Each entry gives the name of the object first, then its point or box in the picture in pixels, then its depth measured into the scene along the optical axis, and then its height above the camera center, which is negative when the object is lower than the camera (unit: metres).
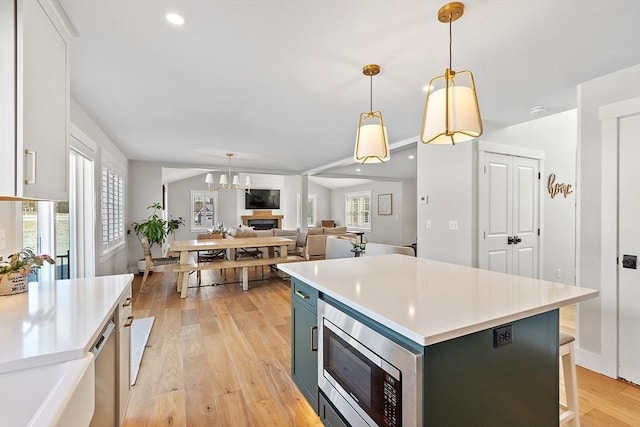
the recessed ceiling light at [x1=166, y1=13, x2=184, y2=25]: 1.66 +1.09
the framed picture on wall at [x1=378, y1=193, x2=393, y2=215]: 10.40 +0.27
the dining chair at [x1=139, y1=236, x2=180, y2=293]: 4.69 -0.82
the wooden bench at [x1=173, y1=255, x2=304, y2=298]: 4.46 -0.86
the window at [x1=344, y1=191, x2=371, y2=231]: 11.44 +0.07
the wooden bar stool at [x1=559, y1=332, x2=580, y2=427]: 1.58 -0.94
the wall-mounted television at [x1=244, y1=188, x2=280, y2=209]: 10.88 +0.46
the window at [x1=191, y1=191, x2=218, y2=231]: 10.31 +0.06
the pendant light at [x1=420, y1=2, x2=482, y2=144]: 1.51 +0.52
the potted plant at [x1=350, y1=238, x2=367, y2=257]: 3.99 -0.49
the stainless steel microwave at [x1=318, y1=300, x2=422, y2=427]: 1.04 -0.67
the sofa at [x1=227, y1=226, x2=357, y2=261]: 6.37 -0.65
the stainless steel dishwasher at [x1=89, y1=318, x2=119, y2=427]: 1.24 -0.76
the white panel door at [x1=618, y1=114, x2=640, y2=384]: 2.19 -0.25
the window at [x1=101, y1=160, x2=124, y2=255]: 4.27 +0.06
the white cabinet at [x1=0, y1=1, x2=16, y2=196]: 1.16 +0.41
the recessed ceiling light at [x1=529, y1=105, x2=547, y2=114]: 3.07 +1.07
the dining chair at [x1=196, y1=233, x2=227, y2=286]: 5.50 -0.82
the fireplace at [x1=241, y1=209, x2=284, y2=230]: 10.80 -0.31
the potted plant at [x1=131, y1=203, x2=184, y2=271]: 5.82 -0.32
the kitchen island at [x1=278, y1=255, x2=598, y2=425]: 1.04 -0.47
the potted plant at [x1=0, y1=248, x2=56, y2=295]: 1.50 -0.30
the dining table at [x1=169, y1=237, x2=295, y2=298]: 4.50 -0.71
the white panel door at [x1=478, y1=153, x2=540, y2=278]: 3.48 -0.03
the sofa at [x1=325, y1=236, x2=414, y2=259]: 3.71 -0.50
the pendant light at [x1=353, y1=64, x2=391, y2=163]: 2.22 +0.52
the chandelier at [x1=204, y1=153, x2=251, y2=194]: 5.97 +0.68
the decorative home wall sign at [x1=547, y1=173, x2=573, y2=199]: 3.99 +0.32
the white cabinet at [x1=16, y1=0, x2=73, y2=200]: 1.20 +0.52
